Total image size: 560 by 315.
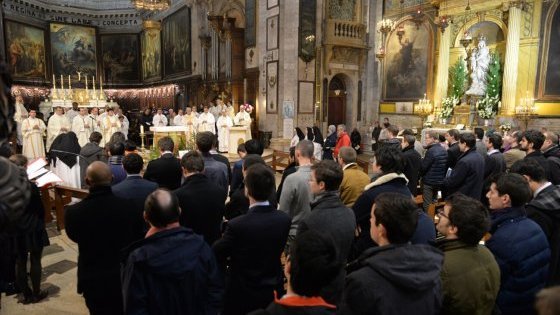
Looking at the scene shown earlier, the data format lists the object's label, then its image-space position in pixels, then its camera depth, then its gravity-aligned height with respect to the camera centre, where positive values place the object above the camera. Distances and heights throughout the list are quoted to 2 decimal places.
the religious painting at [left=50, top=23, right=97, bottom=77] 25.83 +3.74
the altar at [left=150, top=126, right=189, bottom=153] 11.93 -0.85
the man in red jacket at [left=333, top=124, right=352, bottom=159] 9.63 -0.70
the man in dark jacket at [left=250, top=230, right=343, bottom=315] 1.65 -0.71
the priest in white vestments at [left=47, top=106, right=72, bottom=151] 13.95 -0.68
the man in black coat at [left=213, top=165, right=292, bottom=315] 2.71 -0.96
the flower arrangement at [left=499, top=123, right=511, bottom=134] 13.28 -0.55
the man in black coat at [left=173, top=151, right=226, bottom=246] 3.44 -0.81
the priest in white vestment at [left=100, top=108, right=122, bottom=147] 15.17 -0.67
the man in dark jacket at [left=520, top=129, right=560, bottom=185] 5.33 -0.48
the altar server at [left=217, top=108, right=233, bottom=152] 15.42 -0.90
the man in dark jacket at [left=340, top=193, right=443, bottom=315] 1.82 -0.79
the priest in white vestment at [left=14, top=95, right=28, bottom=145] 14.89 -0.30
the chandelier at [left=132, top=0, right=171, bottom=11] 15.88 +4.08
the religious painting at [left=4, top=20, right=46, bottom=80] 22.06 +3.21
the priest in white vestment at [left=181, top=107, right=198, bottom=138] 15.90 -0.51
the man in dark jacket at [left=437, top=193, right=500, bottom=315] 2.21 -0.86
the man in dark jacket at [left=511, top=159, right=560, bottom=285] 3.22 -0.79
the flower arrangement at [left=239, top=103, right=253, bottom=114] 16.05 +0.00
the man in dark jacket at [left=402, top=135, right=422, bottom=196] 6.20 -0.77
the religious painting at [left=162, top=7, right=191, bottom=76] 22.44 +3.77
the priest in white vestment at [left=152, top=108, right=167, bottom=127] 18.53 -0.61
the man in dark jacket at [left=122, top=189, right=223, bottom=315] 2.24 -0.92
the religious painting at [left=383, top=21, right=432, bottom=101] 16.97 +2.03
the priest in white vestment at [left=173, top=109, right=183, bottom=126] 16.79 -0.54
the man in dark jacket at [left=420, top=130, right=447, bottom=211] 6.61 -0.96
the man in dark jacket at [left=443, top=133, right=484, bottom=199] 5.60 -0.85
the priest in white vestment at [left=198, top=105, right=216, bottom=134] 15.91 -0.58
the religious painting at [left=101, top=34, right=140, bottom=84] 28.05 +3.44
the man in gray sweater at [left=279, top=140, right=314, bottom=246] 3.64 -0.81
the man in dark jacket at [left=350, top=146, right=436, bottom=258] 3.28 -0.67
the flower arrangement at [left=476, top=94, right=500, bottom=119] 14.46 +0.18
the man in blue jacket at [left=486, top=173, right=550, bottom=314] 2.62 -0.98
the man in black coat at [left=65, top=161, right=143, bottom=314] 2.91 -0.95
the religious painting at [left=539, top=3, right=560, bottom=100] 13.21 +1.75
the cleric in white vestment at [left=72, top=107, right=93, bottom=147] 14.38 -0.73
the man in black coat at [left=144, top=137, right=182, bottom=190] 4.47 -0.73
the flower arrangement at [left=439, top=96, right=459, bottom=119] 15.55 +0.18
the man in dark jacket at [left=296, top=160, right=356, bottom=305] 2.92 -0.81
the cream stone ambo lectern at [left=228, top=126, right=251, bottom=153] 14.23 -1.00
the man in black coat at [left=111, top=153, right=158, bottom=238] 3.56 -0.72
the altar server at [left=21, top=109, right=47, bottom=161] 13.44 -1.04
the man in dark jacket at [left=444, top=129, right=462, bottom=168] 6.88 -0.74
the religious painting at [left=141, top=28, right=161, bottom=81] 25.95 +3.55
